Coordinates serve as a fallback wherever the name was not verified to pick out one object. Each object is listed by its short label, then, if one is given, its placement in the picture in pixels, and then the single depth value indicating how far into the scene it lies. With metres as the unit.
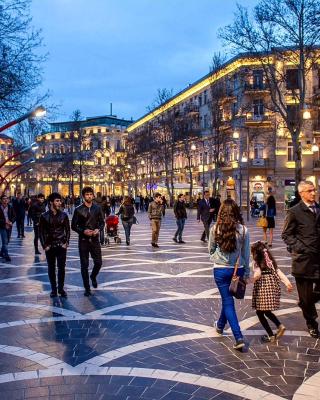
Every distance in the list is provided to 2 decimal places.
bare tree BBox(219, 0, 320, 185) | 27.97
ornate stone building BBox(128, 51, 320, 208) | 45.07
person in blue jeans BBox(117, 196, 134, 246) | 17.27
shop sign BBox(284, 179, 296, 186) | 48.68
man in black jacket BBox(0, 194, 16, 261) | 13.19
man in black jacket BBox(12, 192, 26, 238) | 21.11
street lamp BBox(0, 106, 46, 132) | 16.99
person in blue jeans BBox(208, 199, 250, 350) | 5.52
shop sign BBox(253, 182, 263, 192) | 51.19
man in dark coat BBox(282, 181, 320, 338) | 6.04
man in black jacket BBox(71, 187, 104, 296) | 8.83
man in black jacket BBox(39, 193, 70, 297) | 8.51
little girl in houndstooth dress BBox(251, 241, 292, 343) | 5.81
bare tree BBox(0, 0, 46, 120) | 19.02
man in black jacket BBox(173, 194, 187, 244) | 17.44
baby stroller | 17.95
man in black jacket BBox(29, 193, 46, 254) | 16.65
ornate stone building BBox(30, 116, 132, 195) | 114.50
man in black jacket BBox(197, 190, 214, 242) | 17.36
